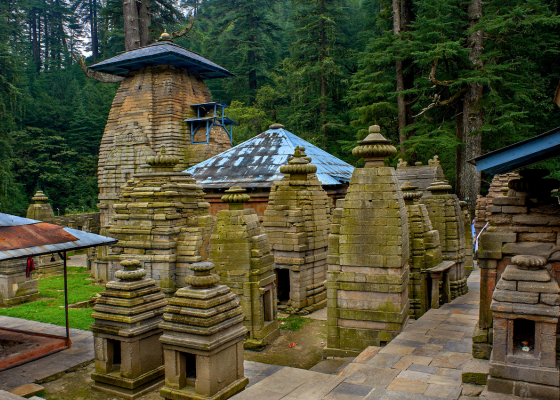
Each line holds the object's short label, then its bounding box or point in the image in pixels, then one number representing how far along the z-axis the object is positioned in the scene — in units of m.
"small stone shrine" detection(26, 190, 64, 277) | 20.16
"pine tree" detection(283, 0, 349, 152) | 32.44
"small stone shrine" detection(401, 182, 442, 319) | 10.21
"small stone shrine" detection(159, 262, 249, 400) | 6.16
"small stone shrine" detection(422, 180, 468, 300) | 12.47
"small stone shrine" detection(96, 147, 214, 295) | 11.53
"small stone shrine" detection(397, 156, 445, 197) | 18.94
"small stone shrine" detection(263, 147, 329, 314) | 13.44
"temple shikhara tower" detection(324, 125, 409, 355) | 8.05
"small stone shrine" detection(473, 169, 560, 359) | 5.79
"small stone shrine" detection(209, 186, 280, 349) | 10.53
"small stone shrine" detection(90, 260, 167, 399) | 7.13
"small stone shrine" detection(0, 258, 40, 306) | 14.80
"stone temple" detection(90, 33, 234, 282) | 26.39
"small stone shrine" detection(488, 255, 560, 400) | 4.89
